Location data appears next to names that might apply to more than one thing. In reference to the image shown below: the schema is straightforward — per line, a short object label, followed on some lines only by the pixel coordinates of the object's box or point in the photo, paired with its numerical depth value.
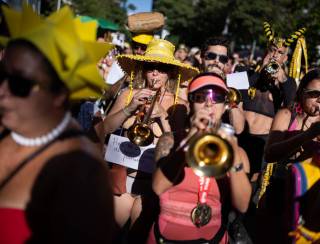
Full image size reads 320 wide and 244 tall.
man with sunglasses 4.29
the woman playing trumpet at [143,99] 3.64
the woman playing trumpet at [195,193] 2.75
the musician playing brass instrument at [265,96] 4.96
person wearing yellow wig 1.83
